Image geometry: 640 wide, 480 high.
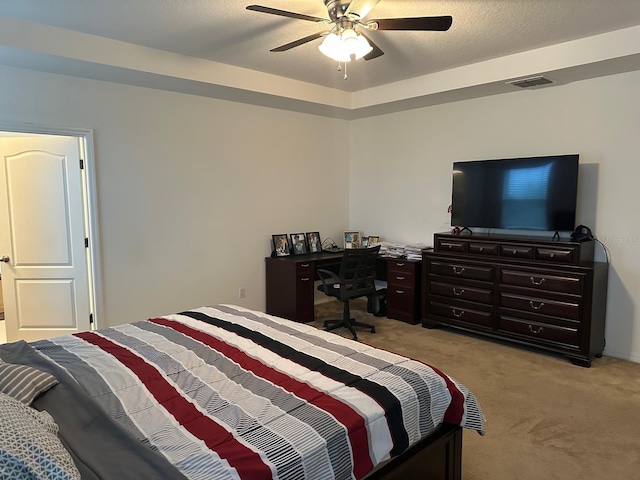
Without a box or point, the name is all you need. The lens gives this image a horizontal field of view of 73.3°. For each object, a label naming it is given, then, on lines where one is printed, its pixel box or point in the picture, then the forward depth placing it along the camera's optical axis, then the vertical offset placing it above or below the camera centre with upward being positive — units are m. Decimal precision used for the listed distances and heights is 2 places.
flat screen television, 3.81 +0.05
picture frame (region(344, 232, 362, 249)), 5.69 -0.53
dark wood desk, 4.74 -0.97
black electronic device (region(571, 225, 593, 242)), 3.79 -0.32
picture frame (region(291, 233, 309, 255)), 5.27 -0.55
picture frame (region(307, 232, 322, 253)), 5.43 -0.54
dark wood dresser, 3.58 -0.85
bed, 1.29 -0.75
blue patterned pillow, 0.99 -0.61
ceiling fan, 2.41 +1.02
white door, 3.77 -0.34
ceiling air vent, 3.81 +1.05
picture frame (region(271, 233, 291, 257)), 5.08 -0.54
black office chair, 4.21 -0.81
